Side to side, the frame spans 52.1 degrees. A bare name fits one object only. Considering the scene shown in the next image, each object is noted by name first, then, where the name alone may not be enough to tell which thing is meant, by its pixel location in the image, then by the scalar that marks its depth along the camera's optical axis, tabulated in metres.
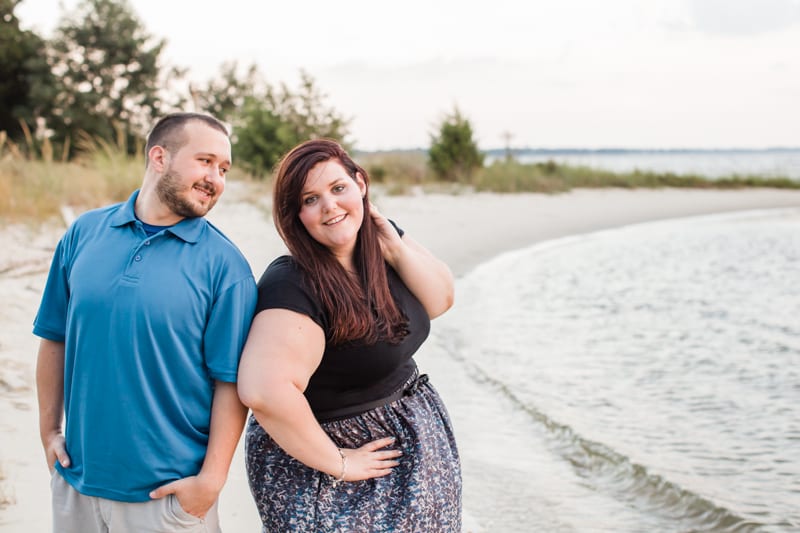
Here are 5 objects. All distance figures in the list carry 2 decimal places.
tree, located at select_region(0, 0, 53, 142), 26.69
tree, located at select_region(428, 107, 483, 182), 23.12
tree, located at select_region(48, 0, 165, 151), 27.53
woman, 2.27
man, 2.10
